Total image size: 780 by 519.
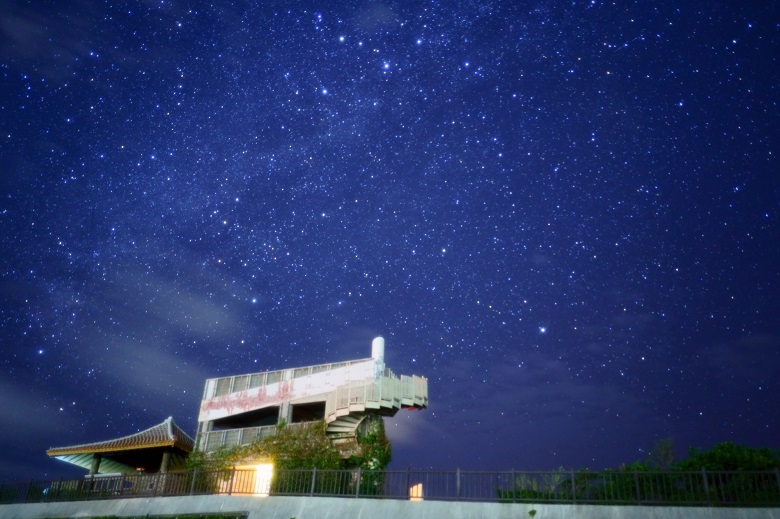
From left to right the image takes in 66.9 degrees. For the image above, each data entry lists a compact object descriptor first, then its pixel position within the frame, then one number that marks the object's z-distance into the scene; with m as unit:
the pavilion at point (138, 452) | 32.94
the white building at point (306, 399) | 32.00
